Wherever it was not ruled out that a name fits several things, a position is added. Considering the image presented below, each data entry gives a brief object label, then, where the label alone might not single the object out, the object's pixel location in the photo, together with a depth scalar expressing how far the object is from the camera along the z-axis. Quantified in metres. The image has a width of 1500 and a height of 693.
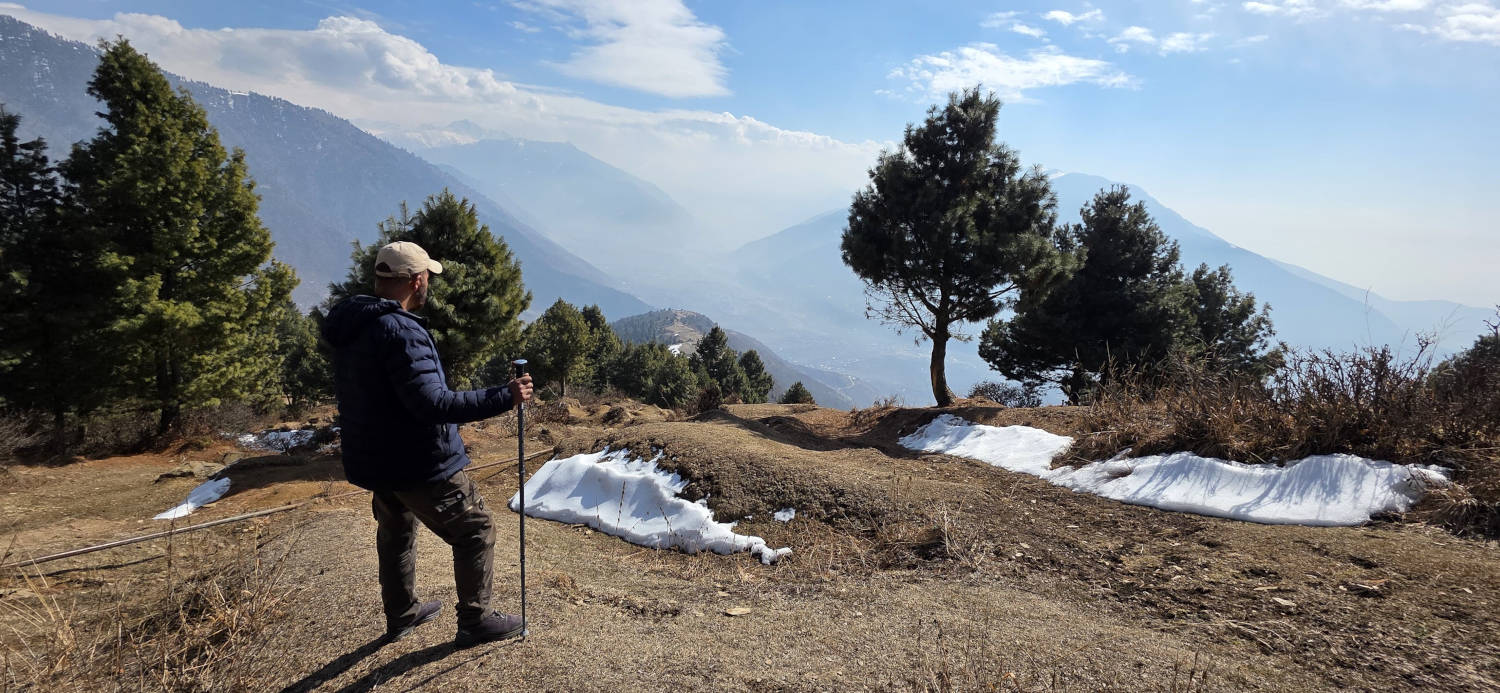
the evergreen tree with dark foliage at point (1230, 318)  25.84
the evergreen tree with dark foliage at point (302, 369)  38.31
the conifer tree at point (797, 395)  40.06
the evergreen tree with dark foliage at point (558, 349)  31.62
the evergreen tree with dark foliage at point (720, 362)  48.00
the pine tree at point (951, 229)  12.94
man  2.76
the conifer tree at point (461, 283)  12.66
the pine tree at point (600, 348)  46.50
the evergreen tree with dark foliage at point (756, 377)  51.94
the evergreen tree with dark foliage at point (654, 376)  39.44
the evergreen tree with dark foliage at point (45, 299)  12.06
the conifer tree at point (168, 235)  12.07
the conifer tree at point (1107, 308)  19.58
